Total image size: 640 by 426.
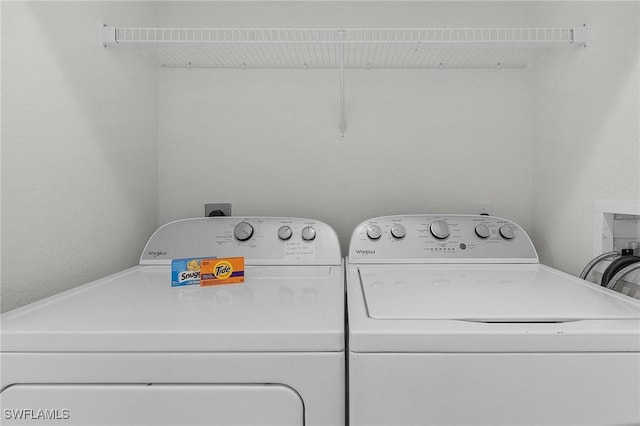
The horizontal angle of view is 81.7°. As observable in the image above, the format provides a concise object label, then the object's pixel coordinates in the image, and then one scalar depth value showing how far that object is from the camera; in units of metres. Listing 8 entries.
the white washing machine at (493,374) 0.66
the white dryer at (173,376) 0.67
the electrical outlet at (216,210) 1.48
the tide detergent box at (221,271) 1.05
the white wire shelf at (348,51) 1.56
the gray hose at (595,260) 1.10
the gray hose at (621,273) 0.99
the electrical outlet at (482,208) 1.66
